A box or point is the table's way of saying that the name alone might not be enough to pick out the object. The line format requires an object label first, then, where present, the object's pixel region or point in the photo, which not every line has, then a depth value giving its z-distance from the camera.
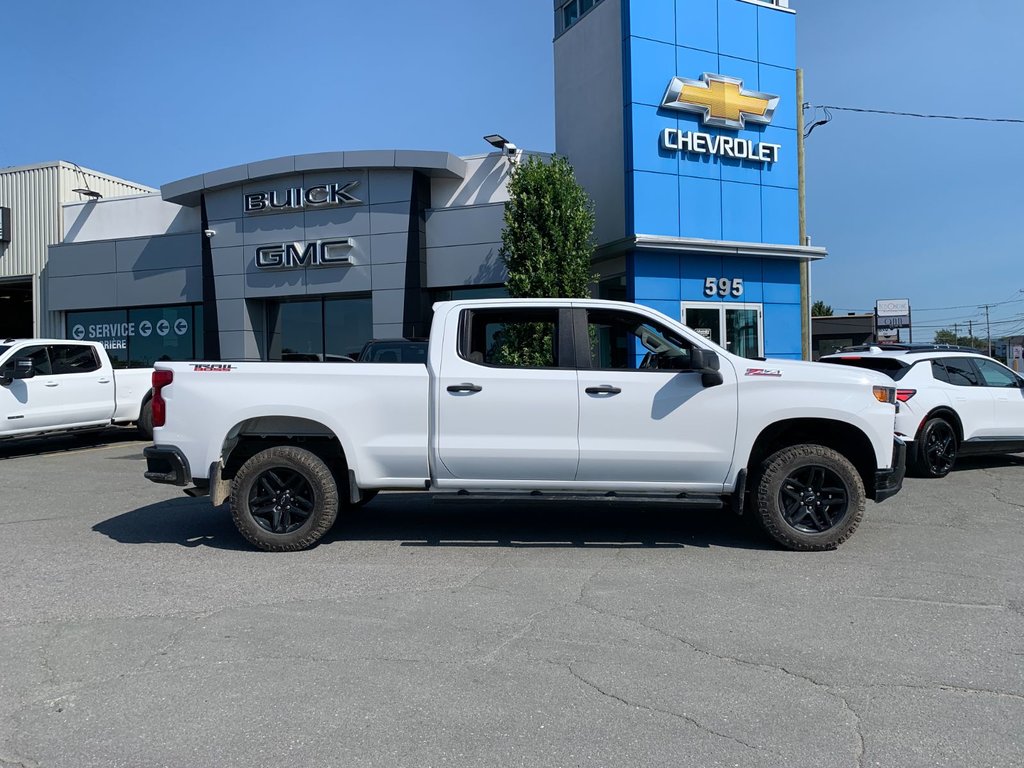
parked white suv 9.77
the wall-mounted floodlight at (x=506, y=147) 17.83
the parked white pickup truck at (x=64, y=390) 12.09
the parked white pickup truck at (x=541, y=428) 6.05
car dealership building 16.73
